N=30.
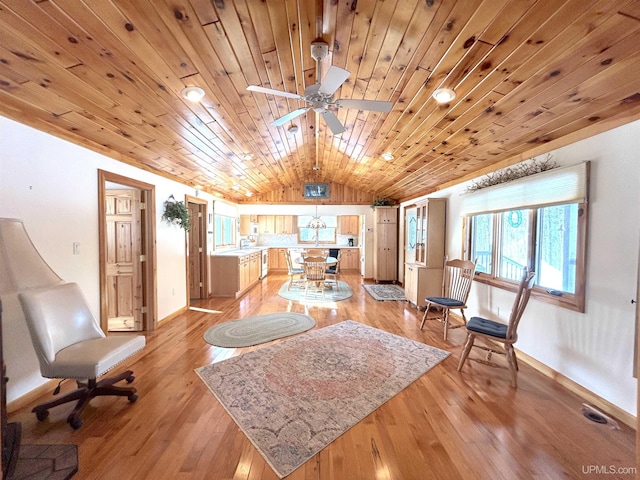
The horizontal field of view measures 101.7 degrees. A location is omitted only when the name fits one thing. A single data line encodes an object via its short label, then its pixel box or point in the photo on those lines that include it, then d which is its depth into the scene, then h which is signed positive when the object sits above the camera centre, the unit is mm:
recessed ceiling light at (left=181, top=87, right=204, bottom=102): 2068 +1122
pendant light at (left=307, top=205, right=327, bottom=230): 8312 +328
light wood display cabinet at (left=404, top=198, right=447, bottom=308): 4535 -400
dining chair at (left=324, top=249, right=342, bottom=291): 6098 -935
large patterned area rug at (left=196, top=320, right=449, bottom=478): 1726 -1337
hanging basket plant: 4014 +304
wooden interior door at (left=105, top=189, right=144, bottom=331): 3639 -256
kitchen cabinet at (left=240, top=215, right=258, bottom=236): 8203 +246
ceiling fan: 1745 +1047
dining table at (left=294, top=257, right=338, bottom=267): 5446 -597
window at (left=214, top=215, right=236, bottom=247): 6249 +48
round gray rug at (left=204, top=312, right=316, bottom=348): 3219 -1325
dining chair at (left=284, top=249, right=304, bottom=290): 5879 -876
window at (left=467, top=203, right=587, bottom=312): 2326 -161
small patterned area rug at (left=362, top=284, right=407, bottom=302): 5344 -1321
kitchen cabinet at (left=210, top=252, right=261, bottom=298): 5445 -893
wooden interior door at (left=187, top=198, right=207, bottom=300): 5332 -446
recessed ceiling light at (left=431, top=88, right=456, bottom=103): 2101 +1148
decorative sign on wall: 7832 +1331
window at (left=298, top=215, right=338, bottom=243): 8836 +77
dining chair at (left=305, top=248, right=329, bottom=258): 6425 -503
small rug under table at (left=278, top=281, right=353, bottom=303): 5254 -1324
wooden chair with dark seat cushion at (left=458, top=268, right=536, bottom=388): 2322 -921
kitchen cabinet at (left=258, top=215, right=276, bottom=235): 8703 +300
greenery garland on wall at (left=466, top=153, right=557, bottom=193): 2643 +727
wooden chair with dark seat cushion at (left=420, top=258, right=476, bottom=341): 3439 -760
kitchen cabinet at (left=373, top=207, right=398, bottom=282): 6898 -297
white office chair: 1796 -872
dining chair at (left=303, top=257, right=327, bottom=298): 5238 -737
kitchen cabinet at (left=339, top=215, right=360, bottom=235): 8742 +289
